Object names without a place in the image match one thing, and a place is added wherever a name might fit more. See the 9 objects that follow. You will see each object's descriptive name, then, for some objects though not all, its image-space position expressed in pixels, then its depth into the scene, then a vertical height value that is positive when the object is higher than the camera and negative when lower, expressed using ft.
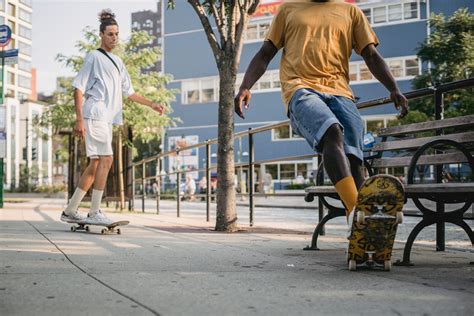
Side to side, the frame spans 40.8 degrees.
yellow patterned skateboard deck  9.85 -0.43
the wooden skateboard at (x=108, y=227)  19.06 -1.36
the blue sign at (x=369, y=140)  18.74 +1.28
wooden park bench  11.47 +0.40
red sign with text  142.61 +39.33
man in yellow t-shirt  11.59 +2.23
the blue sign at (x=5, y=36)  34.19 +8.21
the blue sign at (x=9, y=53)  38.47 +7.92
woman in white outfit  20.11 +2.43
